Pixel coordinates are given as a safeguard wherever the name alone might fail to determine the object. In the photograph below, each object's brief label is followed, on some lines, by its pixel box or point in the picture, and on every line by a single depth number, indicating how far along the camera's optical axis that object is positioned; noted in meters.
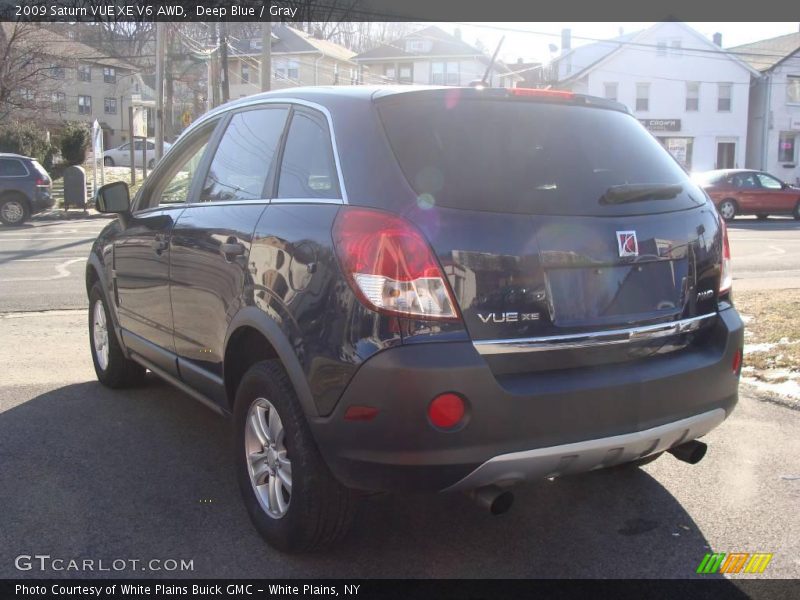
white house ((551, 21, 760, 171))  45.03
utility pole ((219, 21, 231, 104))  29.24
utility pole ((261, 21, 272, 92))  21.95
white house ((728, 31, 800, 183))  44.69
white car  45.47
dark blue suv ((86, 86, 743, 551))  2.70
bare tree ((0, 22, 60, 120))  35.47
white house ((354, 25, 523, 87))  58.41
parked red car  24.84
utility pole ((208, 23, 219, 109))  30.70
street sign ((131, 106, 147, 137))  34.24
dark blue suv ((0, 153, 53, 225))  20.23
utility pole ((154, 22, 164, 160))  25.55
